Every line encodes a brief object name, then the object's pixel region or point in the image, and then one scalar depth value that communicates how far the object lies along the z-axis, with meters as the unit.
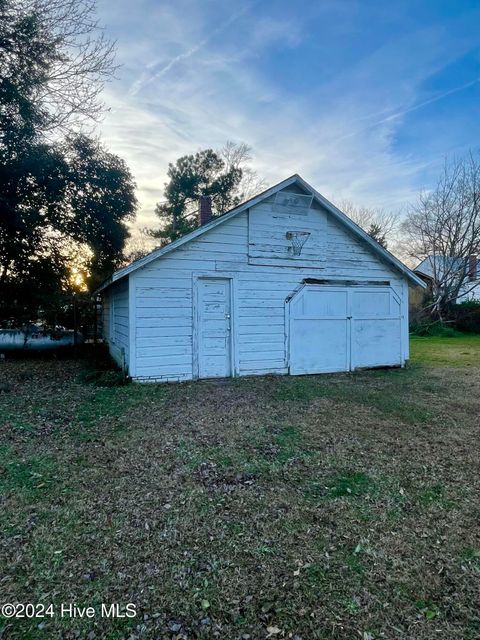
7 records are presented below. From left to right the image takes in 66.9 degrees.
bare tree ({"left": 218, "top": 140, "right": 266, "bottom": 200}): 24.55
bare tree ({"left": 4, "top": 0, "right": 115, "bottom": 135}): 8.51
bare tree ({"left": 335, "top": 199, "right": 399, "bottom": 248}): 27.44
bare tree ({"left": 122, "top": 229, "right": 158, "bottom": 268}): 23.67
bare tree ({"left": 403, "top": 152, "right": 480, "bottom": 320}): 21.33
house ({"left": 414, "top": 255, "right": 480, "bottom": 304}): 22.06
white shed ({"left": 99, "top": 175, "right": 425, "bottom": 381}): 7.82
